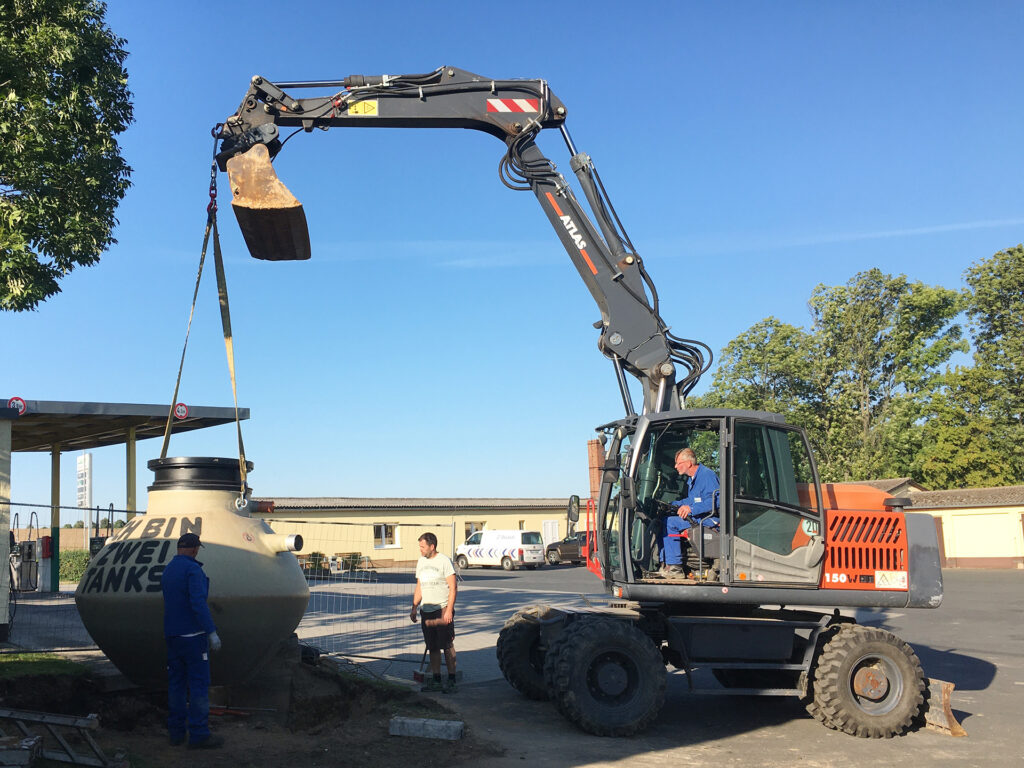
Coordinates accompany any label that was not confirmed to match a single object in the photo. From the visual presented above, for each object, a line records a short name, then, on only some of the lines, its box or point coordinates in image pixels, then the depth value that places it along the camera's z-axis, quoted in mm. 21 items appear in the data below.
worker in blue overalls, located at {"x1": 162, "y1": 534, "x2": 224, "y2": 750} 6746
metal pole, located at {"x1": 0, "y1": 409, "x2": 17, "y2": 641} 12920
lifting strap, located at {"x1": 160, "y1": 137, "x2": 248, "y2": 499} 7840
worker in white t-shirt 9453
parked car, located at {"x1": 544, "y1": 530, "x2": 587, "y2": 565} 43250
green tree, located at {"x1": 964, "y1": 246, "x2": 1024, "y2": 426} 43719
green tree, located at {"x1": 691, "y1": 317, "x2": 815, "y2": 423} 46188
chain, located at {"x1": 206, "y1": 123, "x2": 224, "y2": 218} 8297
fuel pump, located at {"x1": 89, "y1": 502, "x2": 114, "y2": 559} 15180
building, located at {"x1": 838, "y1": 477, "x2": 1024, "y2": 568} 36281
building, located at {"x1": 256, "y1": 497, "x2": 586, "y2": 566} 36397
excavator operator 8234
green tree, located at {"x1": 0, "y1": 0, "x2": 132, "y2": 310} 11117
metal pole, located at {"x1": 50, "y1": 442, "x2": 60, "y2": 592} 17438
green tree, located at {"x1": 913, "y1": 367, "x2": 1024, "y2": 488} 43156
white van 39750
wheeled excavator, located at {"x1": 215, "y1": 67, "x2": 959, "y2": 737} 8055
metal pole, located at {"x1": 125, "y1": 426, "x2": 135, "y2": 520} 20844
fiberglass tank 7445
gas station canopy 17719
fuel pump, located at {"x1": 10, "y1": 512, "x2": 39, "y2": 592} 18391
